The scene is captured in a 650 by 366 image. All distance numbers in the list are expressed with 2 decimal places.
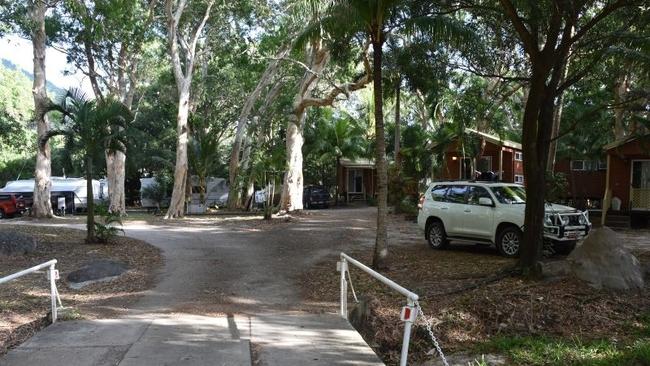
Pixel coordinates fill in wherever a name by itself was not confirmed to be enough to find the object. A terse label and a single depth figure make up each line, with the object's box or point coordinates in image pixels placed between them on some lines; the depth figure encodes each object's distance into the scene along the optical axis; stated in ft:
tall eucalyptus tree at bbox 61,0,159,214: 81.30
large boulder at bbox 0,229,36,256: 44.80
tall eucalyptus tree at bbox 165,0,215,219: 85.60
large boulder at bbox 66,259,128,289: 36.55
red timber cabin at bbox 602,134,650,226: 75.05
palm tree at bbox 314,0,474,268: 36.45
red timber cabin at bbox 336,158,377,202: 138.72
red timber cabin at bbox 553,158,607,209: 95.81
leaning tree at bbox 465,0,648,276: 33.12
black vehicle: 118.42
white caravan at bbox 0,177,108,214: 120.16
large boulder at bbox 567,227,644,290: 28.27
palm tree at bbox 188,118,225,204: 98.07
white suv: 42.32
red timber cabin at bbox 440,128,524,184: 94.18
